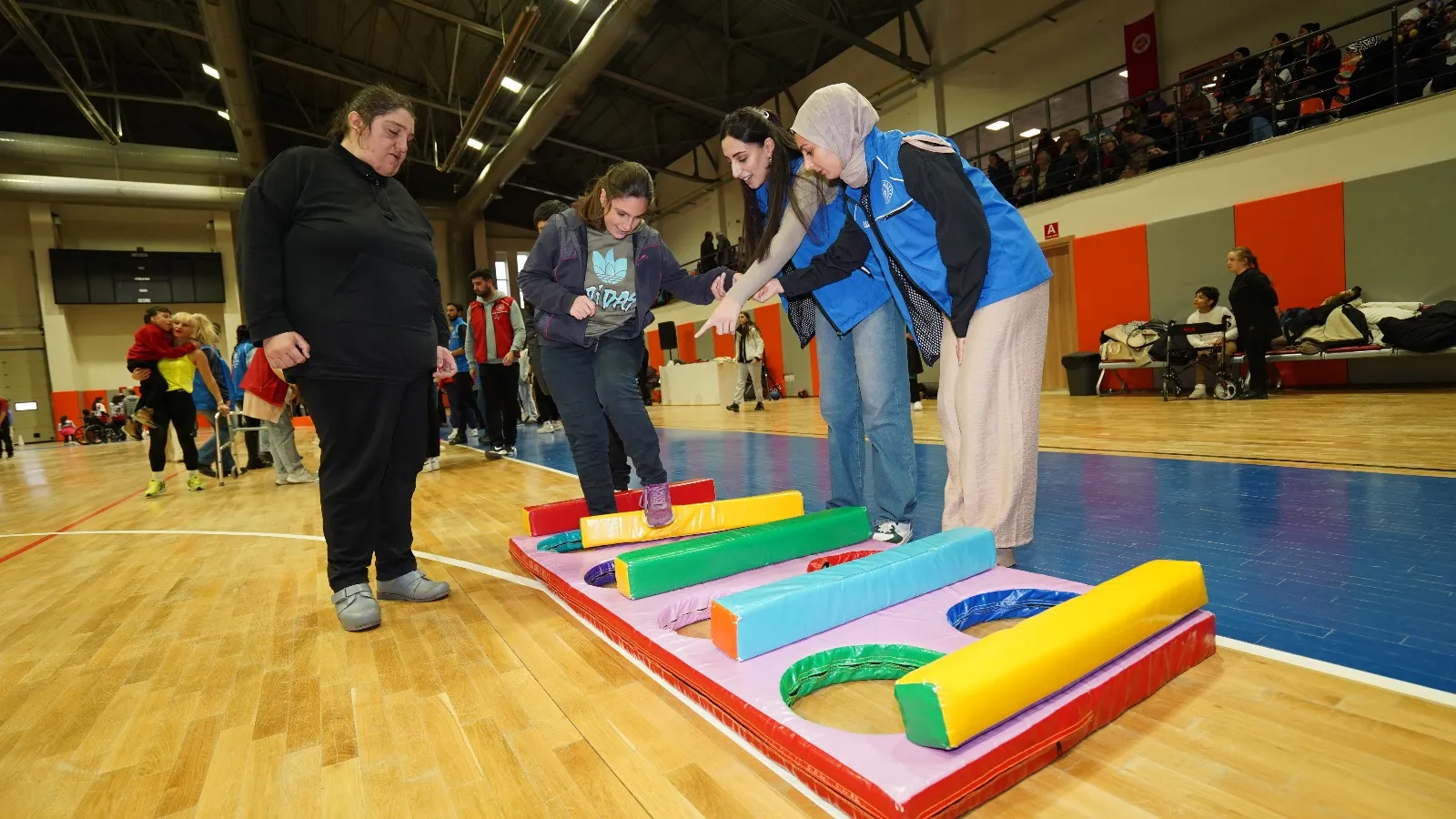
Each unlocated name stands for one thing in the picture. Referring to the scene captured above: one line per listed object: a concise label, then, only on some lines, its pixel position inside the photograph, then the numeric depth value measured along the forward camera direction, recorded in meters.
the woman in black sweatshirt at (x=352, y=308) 1.86
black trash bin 8.86
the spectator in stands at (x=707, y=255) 14.76
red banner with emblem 9.13
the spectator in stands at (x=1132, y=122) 8.76
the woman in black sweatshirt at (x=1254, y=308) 6.34
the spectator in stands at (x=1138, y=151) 8.64
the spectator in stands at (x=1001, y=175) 10.39
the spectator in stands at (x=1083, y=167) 9.45
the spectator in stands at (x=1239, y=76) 7.80
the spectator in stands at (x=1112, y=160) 9.07
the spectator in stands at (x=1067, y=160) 9.52
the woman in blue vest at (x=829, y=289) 2.19
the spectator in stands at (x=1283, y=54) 7.63
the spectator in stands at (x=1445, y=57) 6.21
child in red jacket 5.06
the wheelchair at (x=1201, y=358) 6.95
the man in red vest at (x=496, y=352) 5.96
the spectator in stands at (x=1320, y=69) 7.08
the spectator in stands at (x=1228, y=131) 7.82
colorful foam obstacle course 0.94
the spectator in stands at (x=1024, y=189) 10.27
